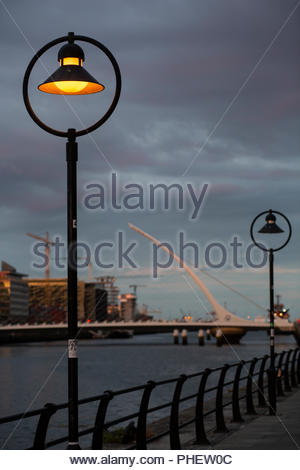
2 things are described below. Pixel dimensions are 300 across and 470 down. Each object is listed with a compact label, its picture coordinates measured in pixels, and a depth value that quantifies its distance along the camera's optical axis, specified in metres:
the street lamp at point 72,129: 8.87
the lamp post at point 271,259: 23.14
